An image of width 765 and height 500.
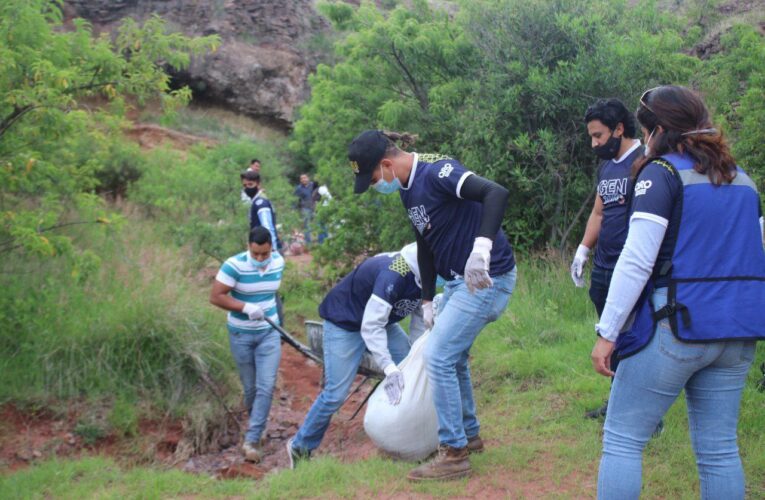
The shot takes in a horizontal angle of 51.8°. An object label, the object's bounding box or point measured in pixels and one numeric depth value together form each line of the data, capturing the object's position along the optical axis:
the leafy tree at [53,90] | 6.76
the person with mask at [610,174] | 4.79
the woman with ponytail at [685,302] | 2.91
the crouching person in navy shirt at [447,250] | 4.24
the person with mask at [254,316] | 6.29
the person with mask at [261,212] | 8.34
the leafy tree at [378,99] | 10.47
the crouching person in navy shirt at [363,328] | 5.04
